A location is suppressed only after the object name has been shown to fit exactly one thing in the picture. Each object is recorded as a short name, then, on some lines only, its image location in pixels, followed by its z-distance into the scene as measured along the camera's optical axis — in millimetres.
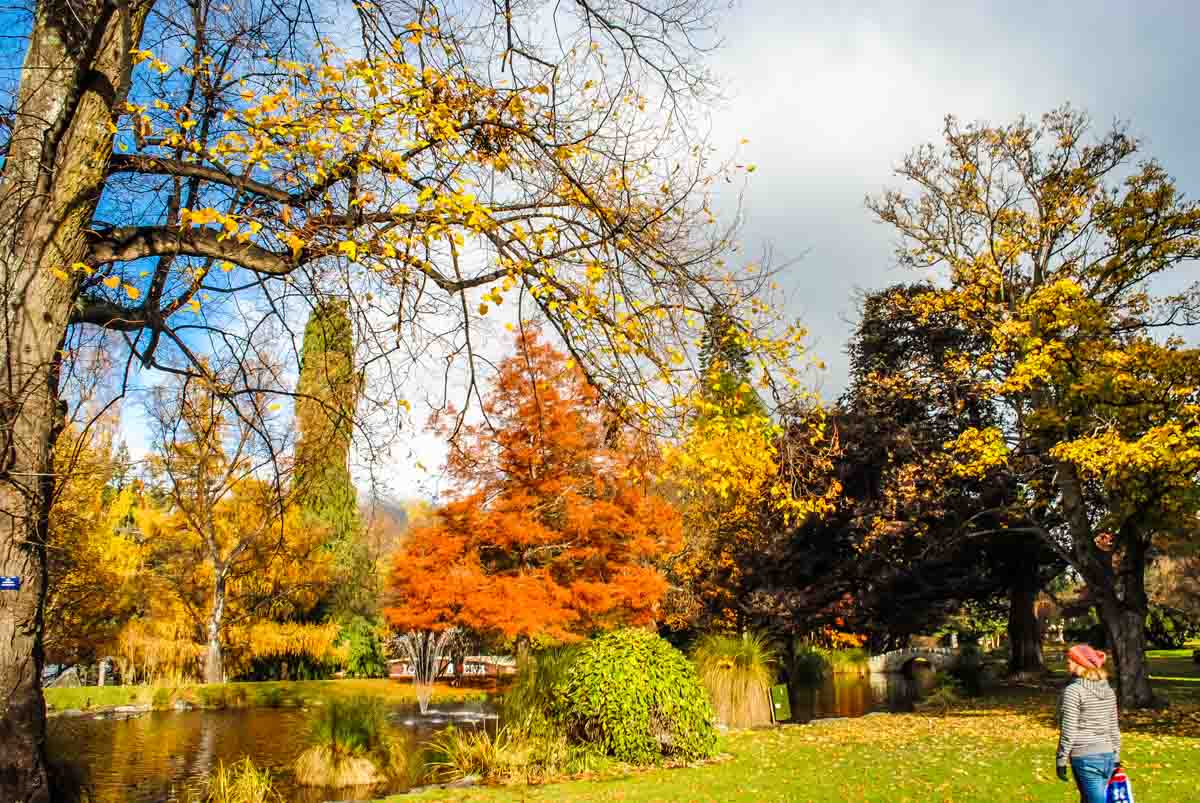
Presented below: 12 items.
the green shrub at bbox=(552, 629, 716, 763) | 9867
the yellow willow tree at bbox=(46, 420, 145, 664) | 16078
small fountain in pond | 22234
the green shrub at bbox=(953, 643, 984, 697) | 21403
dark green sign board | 14602
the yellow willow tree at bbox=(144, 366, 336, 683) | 24625
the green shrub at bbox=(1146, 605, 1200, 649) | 38656
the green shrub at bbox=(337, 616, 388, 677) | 30344
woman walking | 5688
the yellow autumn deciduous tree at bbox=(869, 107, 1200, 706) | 13430
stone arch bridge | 36688
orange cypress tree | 18781
